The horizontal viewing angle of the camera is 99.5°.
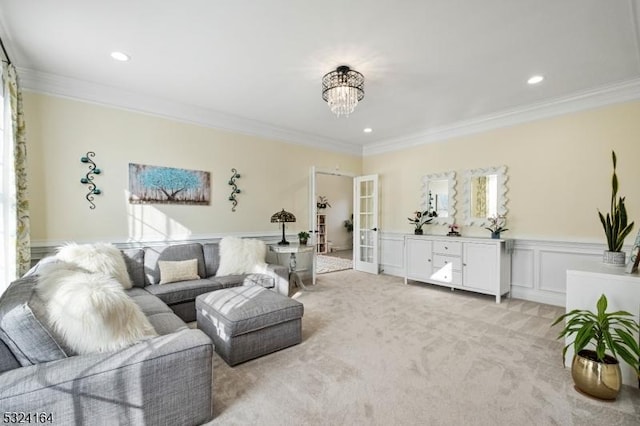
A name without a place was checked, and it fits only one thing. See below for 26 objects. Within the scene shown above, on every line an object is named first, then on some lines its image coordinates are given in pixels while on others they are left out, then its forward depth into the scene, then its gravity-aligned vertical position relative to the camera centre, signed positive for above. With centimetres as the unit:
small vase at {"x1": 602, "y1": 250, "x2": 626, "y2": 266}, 234 -42
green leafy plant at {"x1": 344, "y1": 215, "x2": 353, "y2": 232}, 956 -54
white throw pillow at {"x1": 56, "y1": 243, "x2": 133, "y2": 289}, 268 -50
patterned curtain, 244 +25
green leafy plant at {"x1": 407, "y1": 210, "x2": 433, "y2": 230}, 506 -18
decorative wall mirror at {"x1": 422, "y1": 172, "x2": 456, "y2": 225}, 474 +24
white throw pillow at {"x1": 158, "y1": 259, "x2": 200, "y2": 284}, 322 -74
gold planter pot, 179 -113
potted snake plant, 229 -20
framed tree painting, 357 +34
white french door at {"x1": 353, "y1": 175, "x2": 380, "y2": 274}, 571 -32
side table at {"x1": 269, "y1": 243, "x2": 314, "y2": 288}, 432 -65
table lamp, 452 -14
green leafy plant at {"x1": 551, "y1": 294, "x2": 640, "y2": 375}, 175 -84
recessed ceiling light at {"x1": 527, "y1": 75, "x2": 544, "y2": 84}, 305 +149
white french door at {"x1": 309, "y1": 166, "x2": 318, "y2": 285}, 529 +11
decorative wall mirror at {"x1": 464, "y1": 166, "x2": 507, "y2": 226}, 420 +25
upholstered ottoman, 226 -99
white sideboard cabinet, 391 -84
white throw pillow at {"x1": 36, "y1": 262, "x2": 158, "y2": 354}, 138 -55
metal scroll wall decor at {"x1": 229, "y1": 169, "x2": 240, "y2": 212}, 438 +35
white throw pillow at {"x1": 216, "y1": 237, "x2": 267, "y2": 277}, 365 -66
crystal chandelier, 281 +129
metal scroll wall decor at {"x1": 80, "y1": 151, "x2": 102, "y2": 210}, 326 +38
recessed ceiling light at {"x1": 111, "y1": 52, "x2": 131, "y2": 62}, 264 +152
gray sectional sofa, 123 -81
